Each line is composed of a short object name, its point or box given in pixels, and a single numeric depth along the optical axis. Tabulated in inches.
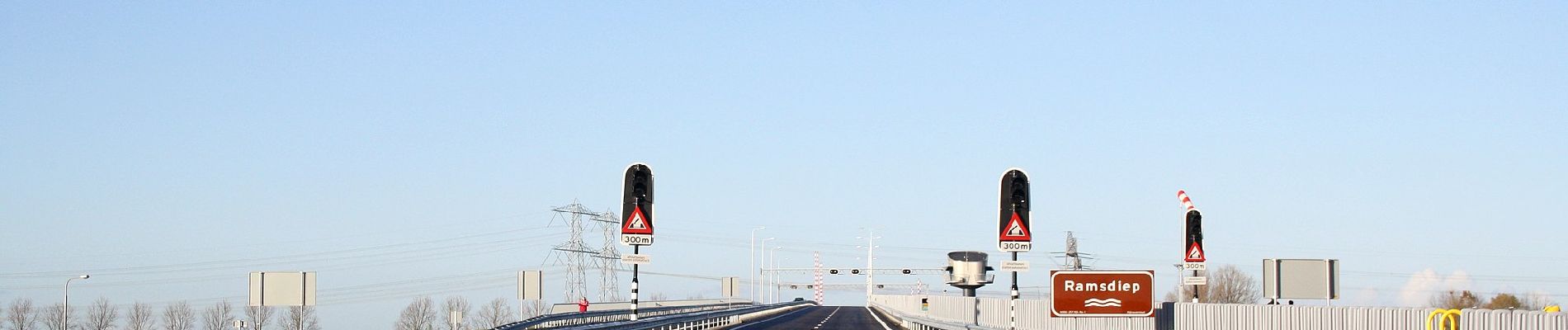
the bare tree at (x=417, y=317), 6565.9
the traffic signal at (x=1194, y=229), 1306.6
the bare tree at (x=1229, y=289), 4848.7
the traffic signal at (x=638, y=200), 1328.7
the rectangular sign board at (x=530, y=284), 1921.8
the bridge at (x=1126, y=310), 955.3
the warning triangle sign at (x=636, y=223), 1325.0
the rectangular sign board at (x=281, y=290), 1517.0
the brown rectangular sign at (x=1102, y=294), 1024.2
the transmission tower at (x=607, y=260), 4756.4
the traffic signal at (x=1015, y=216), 1102.4
